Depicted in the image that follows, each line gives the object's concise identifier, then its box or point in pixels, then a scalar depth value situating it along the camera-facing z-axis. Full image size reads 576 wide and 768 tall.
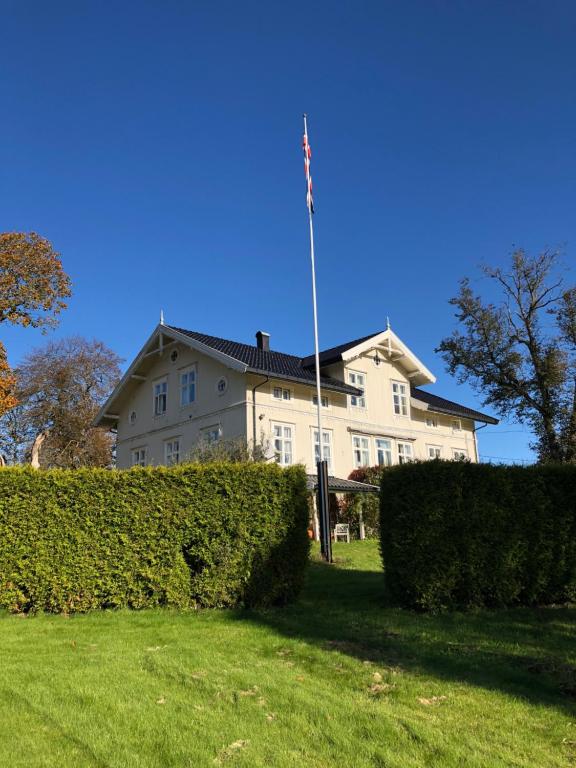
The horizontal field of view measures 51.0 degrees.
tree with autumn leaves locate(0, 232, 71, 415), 26.50
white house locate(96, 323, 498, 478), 26.50
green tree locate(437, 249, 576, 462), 26.59
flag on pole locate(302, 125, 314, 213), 21.83
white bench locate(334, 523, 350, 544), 23.88
